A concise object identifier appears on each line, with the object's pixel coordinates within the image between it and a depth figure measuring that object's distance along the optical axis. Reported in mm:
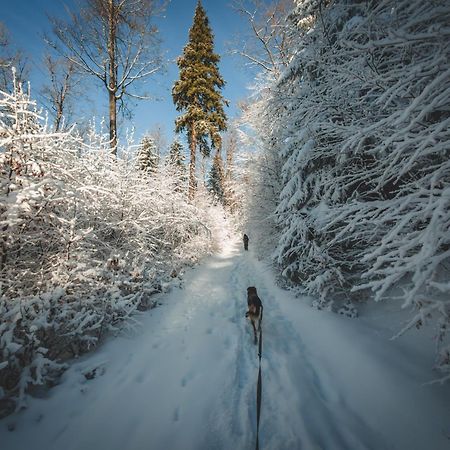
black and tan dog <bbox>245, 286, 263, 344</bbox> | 4898
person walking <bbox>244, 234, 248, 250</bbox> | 17239
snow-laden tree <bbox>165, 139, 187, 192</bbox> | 12125
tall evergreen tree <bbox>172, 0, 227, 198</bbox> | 16078
